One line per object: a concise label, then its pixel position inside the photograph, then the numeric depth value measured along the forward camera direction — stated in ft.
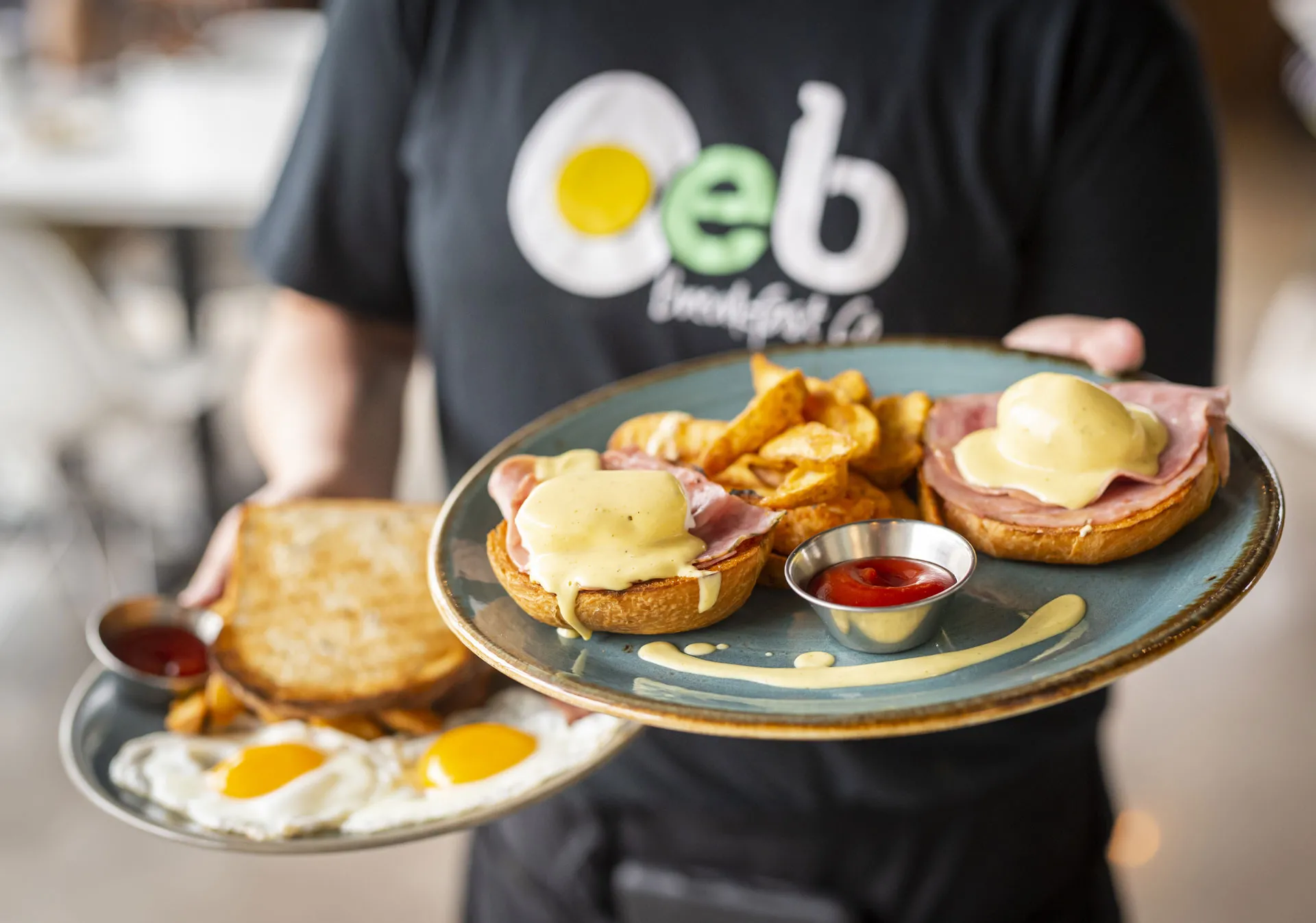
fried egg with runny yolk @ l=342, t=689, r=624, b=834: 1.94
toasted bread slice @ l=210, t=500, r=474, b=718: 2.16
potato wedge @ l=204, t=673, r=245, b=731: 2.18
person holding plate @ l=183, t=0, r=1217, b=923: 2.21
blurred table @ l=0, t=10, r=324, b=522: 5.38
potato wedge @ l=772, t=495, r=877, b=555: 1.80
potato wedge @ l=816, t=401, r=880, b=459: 1.89
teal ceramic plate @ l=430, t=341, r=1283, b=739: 1.48
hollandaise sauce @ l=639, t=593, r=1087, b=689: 1.60
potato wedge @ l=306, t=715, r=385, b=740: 2.16
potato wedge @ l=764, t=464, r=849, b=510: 1.80
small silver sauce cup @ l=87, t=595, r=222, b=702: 2.17
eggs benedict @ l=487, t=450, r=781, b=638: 1.68
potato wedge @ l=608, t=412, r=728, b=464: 1.93
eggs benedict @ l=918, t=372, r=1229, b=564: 1.72
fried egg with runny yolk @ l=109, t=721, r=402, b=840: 1.96
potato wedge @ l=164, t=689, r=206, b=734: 2.14
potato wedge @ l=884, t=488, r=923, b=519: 1.90
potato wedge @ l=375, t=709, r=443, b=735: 2.14
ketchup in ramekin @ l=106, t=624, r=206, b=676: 2.24
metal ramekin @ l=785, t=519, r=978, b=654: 1.63
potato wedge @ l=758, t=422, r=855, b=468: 1.83
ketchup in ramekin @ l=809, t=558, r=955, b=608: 1.68
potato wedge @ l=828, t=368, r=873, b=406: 1.98
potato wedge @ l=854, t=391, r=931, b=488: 1.91
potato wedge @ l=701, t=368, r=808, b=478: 1.90
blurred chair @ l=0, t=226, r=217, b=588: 4.88
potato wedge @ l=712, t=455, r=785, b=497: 1.90
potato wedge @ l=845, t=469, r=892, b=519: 1.86
